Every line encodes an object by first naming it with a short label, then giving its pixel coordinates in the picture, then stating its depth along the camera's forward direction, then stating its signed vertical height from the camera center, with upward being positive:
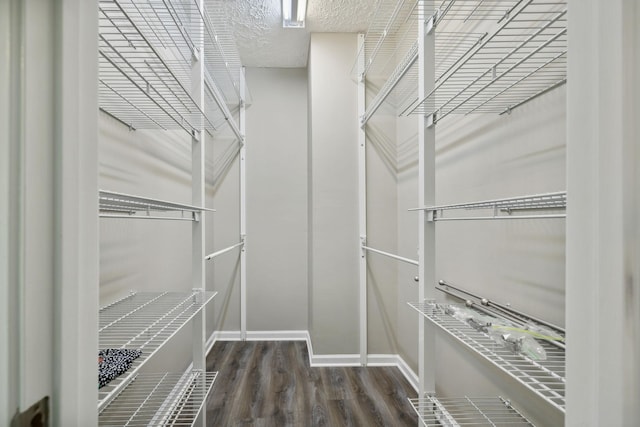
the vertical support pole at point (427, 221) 1.23 -0.02
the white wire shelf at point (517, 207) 0.63 +0.03
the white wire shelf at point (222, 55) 1.74 +1.08
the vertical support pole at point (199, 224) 1.43 -0.04
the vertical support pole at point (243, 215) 2.76 +0.01
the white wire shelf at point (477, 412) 1.06 -0.75
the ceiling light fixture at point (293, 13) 1.95 +1.36
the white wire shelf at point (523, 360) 0.74 -0.38
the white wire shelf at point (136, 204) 0.71 +0.04
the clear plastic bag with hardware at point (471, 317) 1.02 -0.36
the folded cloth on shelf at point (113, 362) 0.85 -0.44
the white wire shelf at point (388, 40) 2.01 +1.27
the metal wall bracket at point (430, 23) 1.15 +0.74
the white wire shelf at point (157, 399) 1.14 -0.76
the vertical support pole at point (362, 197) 2.30 +0.15
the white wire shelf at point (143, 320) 0.95 -0.38
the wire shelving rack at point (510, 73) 0.92 +0.50
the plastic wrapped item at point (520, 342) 0.80 -0.35
